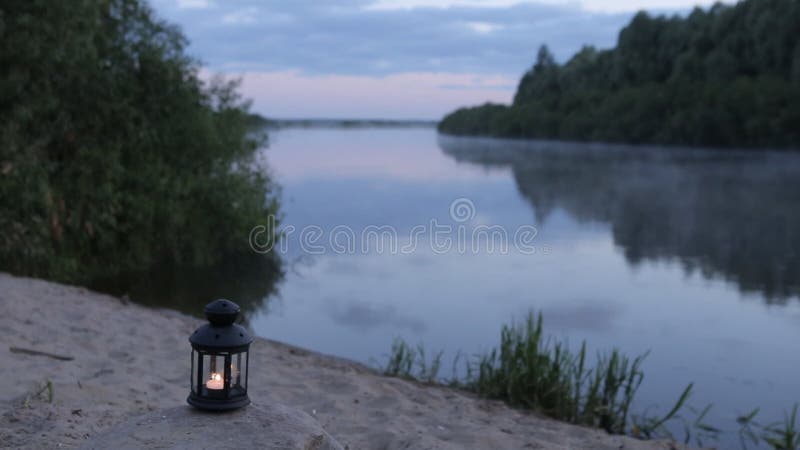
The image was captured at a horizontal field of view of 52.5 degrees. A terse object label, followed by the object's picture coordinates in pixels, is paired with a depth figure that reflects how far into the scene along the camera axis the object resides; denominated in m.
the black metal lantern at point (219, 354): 3.06
